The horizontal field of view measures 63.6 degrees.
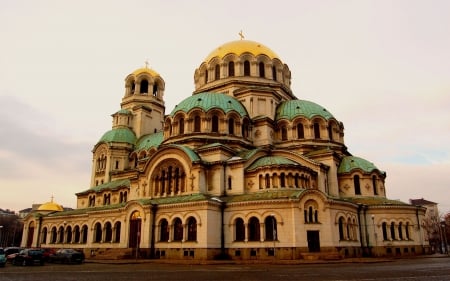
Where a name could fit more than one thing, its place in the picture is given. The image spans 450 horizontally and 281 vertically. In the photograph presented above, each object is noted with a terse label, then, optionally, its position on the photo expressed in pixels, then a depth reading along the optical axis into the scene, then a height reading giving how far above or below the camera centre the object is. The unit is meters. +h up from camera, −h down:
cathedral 31.44 +5.15
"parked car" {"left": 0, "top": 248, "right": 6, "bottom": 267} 25.34 -1.29
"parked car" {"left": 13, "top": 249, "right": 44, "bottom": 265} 27.17 -1.26
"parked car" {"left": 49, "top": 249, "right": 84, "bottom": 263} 29.06 -1.29
